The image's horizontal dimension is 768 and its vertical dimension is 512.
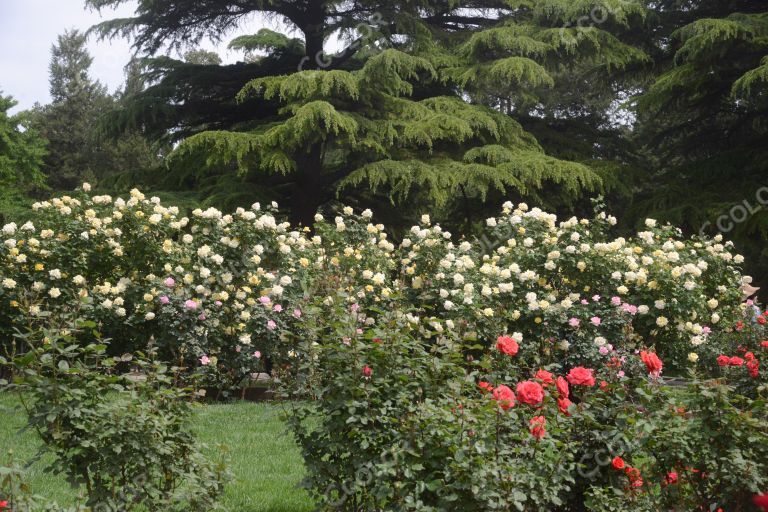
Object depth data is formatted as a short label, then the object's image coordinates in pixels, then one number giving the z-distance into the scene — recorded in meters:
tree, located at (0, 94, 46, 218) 23.97
